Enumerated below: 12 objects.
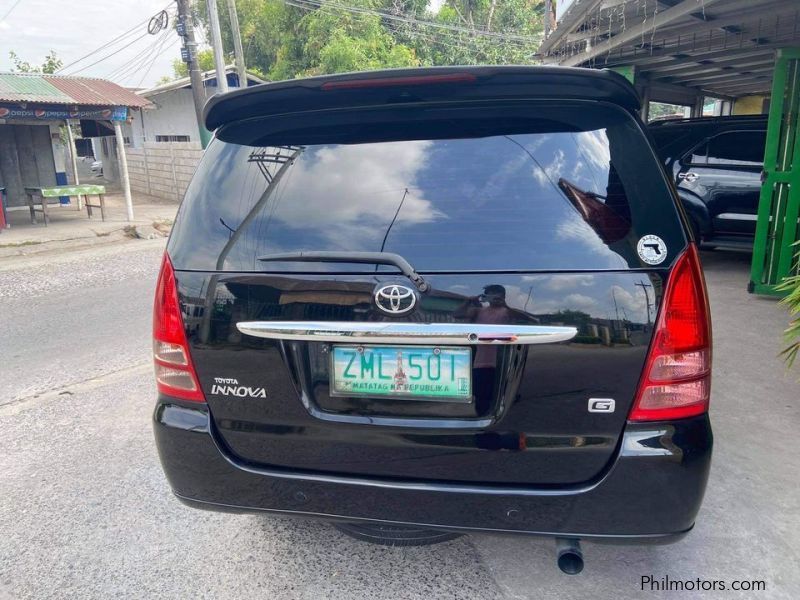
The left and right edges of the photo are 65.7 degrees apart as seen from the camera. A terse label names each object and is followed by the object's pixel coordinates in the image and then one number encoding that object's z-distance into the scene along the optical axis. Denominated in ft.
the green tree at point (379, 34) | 77.56
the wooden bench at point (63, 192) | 43.96
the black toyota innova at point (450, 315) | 5.82
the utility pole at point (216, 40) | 50.21
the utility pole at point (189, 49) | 48.32
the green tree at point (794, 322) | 11.92
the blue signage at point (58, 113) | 42.34
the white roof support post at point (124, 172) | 45.83
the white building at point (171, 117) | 73.77
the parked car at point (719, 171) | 24.64
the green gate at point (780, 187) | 18.92
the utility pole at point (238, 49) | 61.77
